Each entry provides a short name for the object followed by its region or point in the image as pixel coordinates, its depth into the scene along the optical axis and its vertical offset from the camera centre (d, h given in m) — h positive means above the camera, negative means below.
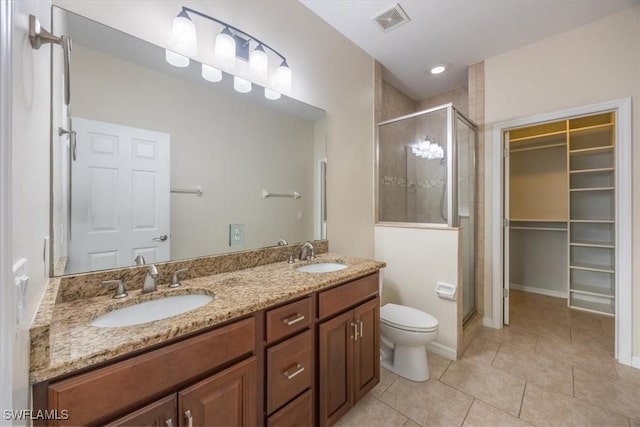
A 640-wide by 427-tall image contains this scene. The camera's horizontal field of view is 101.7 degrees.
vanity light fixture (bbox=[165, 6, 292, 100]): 1.29 +0.89
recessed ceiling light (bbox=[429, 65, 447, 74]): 2.80 +1.58
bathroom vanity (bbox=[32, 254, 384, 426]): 0.67 -0.49
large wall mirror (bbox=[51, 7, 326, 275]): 1.08 +0.28
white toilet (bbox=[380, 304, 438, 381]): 1.81 -0.89
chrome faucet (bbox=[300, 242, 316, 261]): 1.85 -0.28
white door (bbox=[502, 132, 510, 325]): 2.60 -0.17
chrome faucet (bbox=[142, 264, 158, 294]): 1.12 -0.29
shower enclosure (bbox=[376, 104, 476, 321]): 2.24 +0.38
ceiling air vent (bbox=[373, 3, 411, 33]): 1.98 +1.55
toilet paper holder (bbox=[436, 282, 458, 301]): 2.08 -0.63
